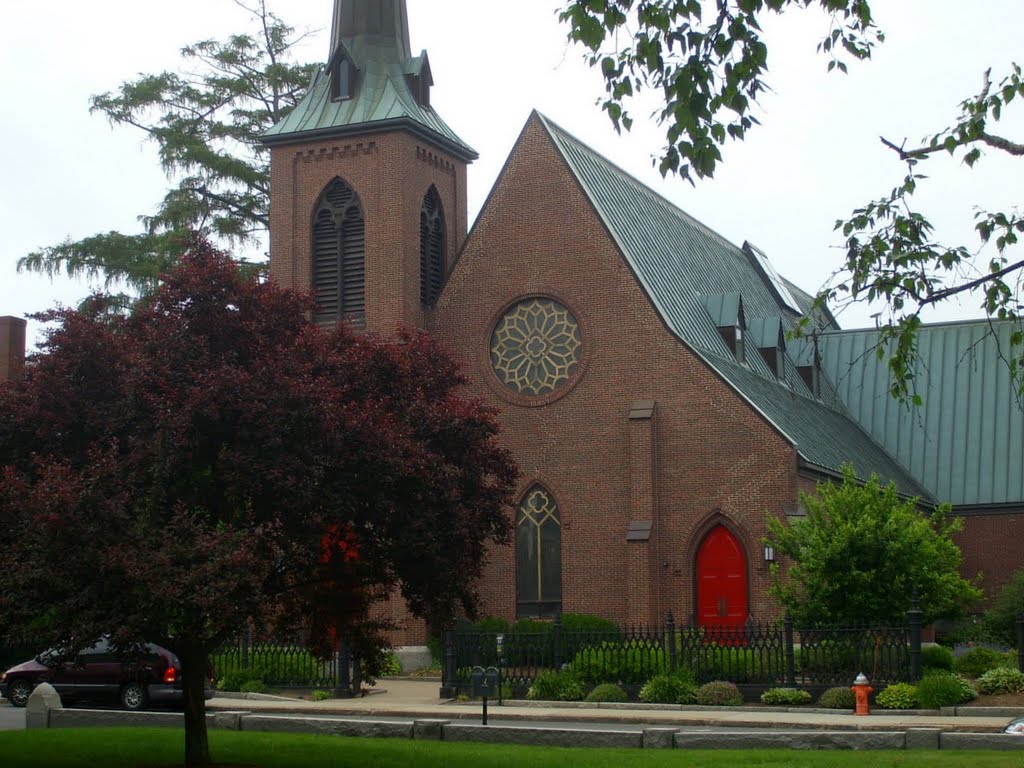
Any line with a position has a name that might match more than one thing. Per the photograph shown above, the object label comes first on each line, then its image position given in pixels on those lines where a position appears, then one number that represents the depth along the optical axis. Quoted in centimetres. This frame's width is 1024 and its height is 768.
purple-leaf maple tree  1527
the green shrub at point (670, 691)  2653
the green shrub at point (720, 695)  2627
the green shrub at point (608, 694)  2718
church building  3553
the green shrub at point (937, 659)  2800
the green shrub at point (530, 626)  3444
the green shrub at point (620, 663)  2784
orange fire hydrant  2422
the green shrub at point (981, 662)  2775
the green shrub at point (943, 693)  2436
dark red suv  2695
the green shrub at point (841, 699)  2539
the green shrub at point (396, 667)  3440
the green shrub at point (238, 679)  3070
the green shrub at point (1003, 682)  2497
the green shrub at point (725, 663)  2723
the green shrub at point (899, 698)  2445
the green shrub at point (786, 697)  2617
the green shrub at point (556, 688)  2764
